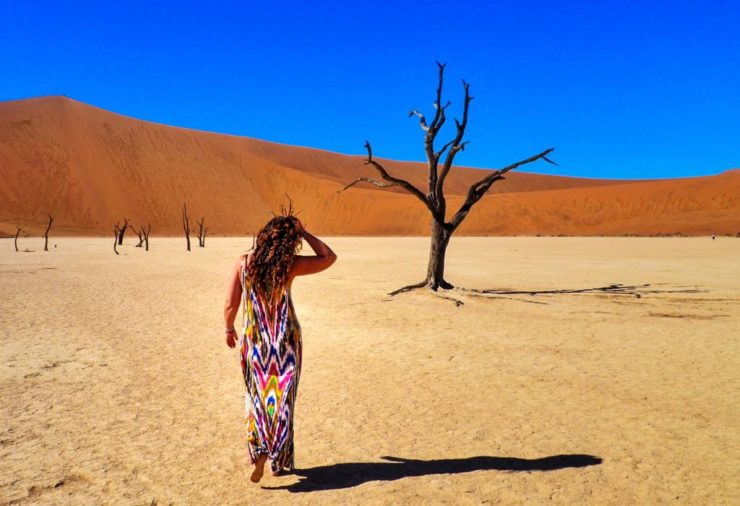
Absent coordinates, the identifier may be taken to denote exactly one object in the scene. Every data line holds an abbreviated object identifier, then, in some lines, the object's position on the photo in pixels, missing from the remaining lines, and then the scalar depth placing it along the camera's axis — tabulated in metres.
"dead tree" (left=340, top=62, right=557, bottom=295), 13.70
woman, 3.71
